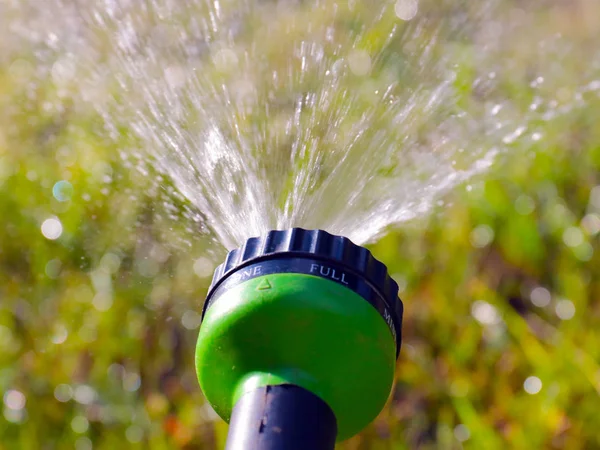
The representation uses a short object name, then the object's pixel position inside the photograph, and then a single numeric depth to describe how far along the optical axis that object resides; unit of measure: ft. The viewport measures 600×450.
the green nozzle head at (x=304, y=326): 1.27
